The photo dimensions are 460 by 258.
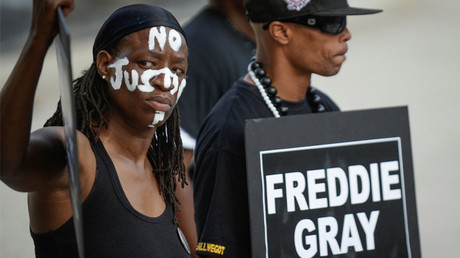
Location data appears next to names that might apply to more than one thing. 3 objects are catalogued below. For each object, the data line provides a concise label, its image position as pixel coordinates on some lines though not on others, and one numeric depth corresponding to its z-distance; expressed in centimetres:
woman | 512
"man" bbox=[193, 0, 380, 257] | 610
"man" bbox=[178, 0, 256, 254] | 824
